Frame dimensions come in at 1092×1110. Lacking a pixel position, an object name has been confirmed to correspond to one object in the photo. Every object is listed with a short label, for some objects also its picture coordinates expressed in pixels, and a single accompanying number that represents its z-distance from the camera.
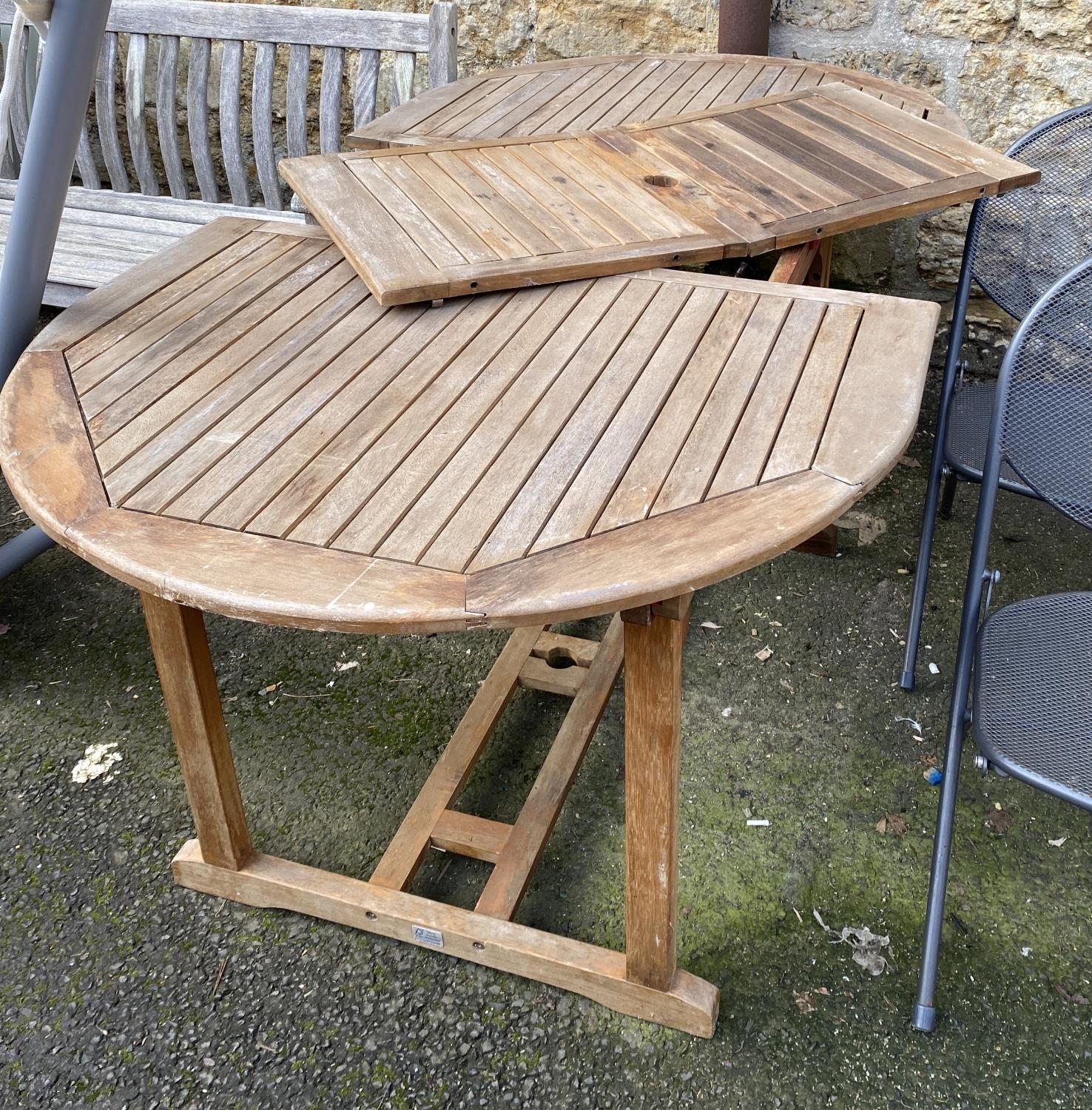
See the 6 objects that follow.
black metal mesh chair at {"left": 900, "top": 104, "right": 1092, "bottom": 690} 2.19
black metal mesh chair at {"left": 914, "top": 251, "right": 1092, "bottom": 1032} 1.51
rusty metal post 3.07
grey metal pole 1.70
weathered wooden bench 2.90
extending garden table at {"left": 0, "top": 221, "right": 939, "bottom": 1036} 1.24
